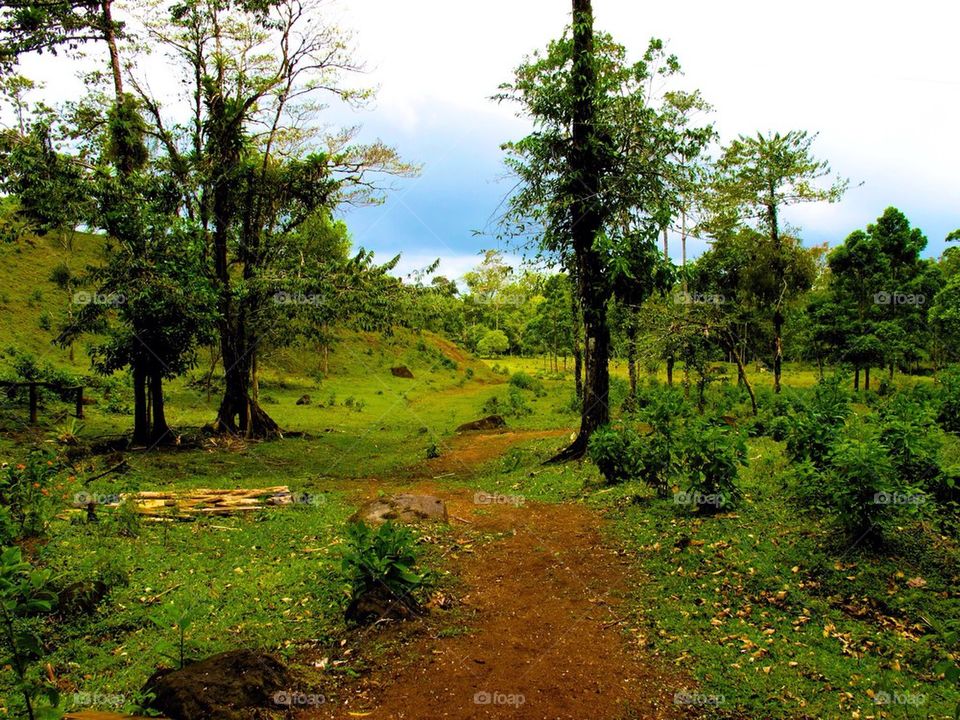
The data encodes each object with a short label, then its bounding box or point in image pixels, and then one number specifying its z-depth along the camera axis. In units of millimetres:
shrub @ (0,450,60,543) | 8109
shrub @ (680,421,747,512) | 8781
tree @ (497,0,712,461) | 14508
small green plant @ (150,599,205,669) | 4812
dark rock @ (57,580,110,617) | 6332
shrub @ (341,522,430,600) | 6379
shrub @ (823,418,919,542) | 6352
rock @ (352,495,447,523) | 9641
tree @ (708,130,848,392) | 29078
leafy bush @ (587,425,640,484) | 11930
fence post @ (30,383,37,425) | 18000
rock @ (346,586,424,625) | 6227
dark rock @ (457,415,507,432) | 24922
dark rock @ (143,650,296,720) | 4352
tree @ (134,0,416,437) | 19125
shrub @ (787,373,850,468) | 9539
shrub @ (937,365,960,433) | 13148
